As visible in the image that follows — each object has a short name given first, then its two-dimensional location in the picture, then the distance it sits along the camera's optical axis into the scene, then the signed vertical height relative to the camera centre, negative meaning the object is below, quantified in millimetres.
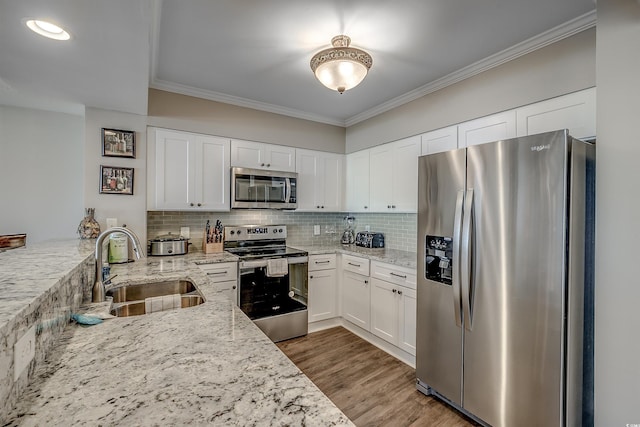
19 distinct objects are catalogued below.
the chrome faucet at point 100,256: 1376 -220
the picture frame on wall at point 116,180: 2588 +272
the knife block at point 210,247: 3025 -372
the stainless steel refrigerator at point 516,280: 1478 -366
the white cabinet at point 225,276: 2658 -592
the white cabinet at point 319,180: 3586 +412
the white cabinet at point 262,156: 3170 +636
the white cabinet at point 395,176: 2941 +409
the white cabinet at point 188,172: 2785 +390
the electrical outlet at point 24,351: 644 -335
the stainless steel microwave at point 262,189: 3063 +252
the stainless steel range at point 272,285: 2871 -741
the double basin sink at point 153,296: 1579 -507
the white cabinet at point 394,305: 2541 -842
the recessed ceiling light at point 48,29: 1380 +877
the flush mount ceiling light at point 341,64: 1968 +1009
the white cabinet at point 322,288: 3236 -845
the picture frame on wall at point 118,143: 2592 +604
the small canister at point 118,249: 2433 -321
